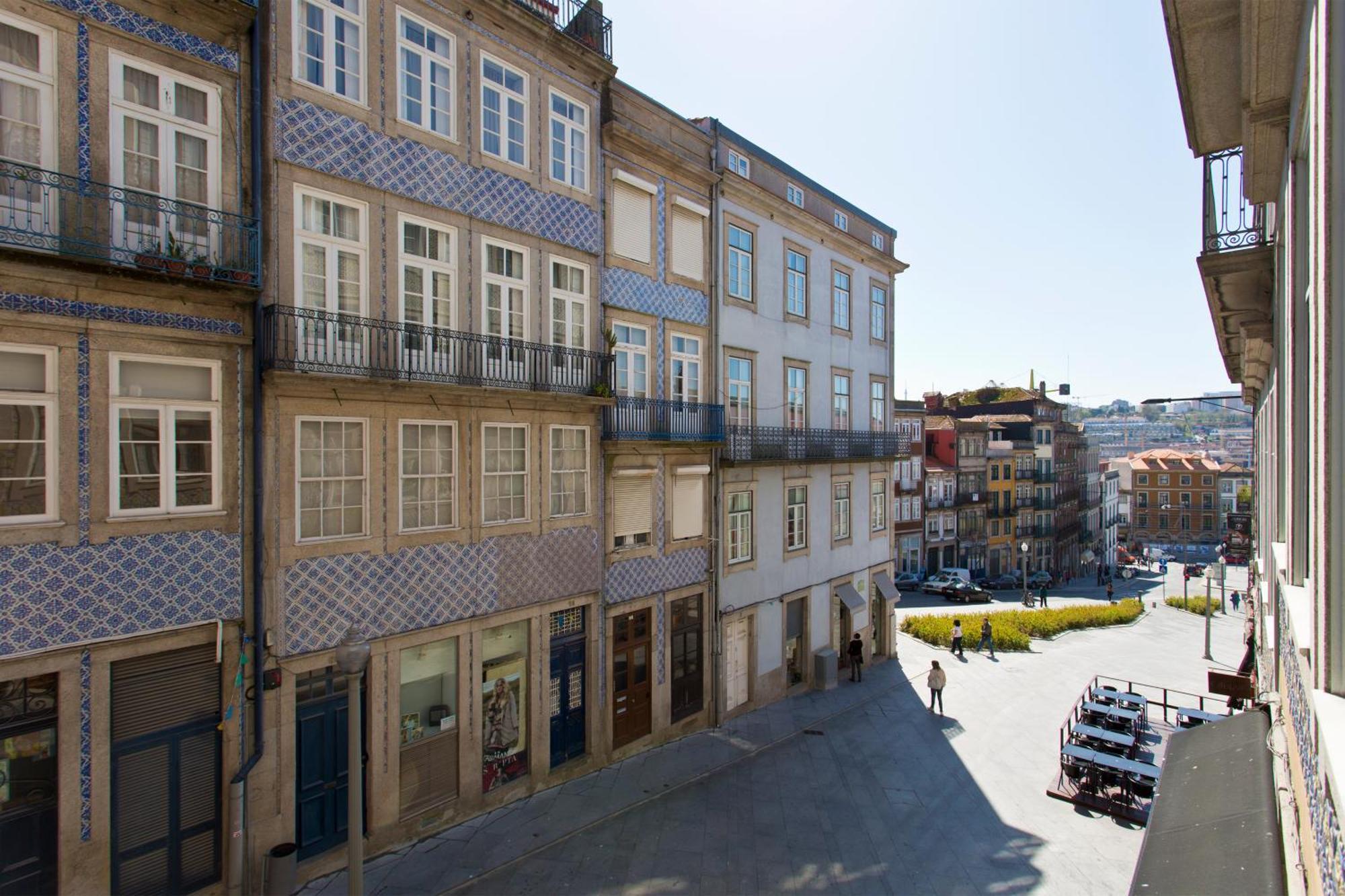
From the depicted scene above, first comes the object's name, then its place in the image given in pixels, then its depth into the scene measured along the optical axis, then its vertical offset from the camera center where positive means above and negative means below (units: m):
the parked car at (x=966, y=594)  44.22 -8.41
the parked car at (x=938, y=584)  45.25 -8.18
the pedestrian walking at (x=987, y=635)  27.11 -6.70
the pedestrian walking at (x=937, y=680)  20.38 -6.25
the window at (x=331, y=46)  10.96 +6.15
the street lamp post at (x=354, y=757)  8.34 -3.60
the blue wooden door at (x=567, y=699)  14.75 -4.97
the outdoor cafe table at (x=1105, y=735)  15.57 -6.05
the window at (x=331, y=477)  11.04 -0.38
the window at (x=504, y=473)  13.41 -0.39
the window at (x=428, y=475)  12.27 -0.39
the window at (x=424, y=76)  12.20 +6.32
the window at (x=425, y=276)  12.28 +2.97
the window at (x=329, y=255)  11.05 +3.00
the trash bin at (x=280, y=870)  10.24 -5.78
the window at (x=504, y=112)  13.50 +6.30
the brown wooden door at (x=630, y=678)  16.19 -5.00
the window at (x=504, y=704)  13.45 -4.67
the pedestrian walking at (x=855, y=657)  23.67 -6.55
